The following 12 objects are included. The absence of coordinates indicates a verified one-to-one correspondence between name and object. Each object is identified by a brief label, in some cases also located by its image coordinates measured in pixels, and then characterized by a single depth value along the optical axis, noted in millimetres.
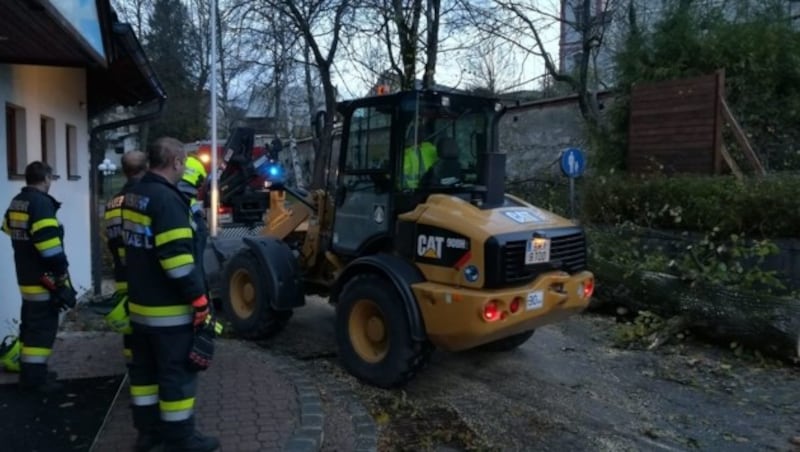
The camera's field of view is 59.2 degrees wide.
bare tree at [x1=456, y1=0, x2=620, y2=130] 13532
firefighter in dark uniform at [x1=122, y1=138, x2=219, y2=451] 3664
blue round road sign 10047
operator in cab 5816
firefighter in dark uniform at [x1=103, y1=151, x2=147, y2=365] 4148
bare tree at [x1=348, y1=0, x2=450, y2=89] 15430
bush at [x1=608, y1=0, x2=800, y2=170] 10961
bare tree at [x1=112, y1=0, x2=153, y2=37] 28891
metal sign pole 10031
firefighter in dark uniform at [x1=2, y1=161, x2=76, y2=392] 5016
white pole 11538
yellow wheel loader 5156
